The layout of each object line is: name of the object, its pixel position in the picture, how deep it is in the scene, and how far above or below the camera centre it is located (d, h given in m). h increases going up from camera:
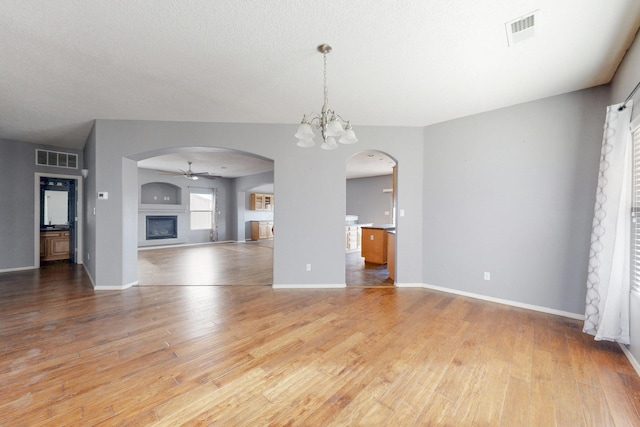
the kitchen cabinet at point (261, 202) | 11.25 +0.49
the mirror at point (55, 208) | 6.33 +0.13
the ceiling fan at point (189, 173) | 7.74 +1.29
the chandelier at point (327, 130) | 2.24 +0.74
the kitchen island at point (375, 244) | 6.23 -0.78
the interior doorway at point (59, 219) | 6.11 -0.14
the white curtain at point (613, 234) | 2.36 -0.20
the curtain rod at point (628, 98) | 2.08 +0.99
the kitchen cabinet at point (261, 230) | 11.26 -0.75
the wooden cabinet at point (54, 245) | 6.11 -0.78
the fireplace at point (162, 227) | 9.16 -0.51
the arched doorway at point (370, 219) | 5.09 -0.25
